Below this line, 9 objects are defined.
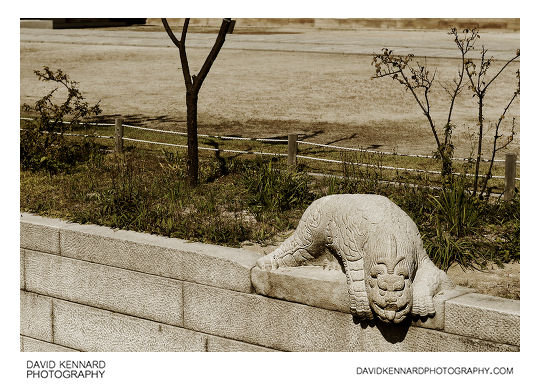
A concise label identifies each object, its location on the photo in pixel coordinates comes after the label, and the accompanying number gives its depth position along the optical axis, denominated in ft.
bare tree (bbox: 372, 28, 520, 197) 31.69
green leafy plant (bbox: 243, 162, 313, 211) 31.27
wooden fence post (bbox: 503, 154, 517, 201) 34.45
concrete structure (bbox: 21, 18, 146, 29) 128.77
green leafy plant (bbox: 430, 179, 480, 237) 28.50
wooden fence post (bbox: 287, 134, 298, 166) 38.32
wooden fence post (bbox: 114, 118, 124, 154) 41.63
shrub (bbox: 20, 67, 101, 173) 37.24
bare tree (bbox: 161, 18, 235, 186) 34.82
